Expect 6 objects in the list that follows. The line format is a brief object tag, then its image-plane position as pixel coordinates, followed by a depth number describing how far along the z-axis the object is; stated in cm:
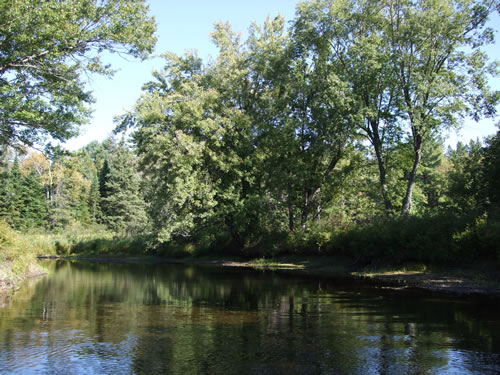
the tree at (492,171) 2391
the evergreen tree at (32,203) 7100
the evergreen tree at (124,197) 7231
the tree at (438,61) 2788
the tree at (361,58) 2969
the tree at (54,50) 1733
